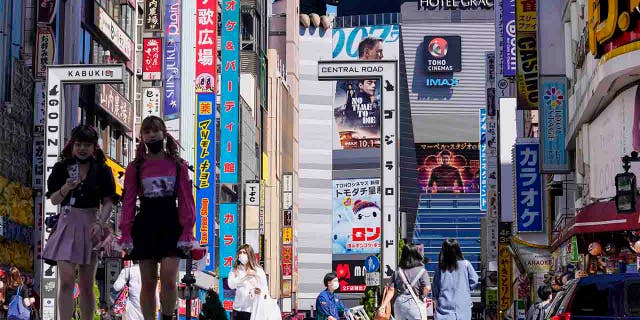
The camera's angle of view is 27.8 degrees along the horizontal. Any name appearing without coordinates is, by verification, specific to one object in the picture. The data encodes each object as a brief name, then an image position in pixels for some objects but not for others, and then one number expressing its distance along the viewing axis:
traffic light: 19.17
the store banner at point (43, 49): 34.78
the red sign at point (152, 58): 47.38
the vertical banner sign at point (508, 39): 48.41
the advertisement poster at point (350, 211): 143.12
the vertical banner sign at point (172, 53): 47.56
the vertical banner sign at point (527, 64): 33.25
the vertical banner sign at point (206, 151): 50.31
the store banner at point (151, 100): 47.47
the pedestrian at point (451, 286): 13.66
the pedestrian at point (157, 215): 8.42
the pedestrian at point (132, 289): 15.58
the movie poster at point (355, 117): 152.75
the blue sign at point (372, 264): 22.91
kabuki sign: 28.81
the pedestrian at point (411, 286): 13.45
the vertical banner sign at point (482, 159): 108.19
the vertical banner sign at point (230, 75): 58.81
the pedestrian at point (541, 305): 16.93
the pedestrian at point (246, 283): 14.66
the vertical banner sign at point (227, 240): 58.00
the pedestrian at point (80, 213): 8.60
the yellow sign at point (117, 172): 40.95
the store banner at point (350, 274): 152.25
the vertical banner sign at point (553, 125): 31.55
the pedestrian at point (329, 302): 15.56
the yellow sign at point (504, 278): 56.53
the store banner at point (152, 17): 48.31
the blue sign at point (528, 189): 37.44
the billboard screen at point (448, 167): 170.50
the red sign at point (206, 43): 50.62
